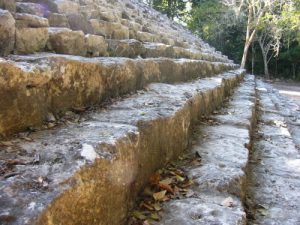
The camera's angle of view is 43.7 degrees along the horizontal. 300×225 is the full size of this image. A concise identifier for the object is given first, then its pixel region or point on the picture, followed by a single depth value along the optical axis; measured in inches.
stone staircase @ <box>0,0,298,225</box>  44.8
